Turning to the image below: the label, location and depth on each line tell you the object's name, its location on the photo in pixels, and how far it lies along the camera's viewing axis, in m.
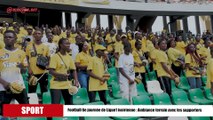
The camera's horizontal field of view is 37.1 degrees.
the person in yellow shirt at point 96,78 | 5.65
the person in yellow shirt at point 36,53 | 6.24
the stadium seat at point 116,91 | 6.44
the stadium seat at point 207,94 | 6.14
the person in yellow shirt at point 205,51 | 9.15
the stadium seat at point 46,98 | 5.14
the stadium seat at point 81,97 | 5.58
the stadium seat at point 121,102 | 4.59
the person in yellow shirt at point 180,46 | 9.76
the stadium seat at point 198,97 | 5.87
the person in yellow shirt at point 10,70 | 4.36
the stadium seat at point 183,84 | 7.46
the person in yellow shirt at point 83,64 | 6.22
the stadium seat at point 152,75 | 8.05
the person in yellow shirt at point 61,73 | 4.79
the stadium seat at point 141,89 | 6.61
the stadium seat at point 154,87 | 6.86
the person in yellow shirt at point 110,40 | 10.39
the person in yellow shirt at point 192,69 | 7.58
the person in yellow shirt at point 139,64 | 7.74
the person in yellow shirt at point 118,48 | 8.67
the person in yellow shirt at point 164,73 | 6.87
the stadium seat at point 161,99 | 5.29
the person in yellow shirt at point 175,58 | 8.04
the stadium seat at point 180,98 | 5.64
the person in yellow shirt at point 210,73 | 4.66
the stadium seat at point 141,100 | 4.93
